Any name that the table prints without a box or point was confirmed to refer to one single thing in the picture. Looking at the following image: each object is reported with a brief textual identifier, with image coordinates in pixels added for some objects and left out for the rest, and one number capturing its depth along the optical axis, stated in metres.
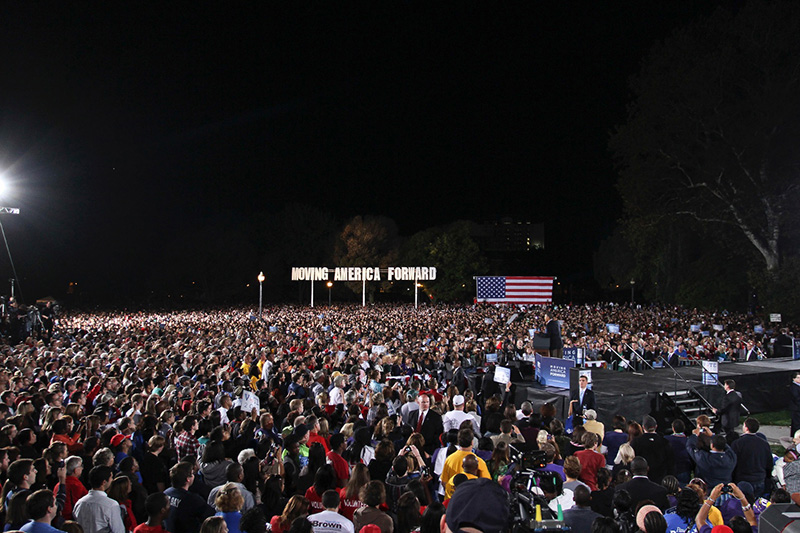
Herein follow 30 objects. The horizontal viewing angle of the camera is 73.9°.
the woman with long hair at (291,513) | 4.12
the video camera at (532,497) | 3.78
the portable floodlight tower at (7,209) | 18.99
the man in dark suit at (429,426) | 7.52
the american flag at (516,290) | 32.16
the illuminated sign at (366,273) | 54.28
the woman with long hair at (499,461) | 5.74
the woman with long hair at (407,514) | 4.23
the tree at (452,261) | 56.12
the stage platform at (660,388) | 11.76
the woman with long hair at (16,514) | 3.88
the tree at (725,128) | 26.23
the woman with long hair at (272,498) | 4.88
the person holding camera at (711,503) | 4.17
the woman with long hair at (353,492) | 4.65
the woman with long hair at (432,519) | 4.08
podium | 14.76
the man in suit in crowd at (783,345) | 19.31
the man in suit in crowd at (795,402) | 10.48
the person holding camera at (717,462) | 6.44
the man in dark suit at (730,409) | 9.55
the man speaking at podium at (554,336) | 14.72
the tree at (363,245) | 59.16
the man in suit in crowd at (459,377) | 13.30
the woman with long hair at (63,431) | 6.12
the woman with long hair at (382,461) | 5.52
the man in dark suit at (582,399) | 10.38
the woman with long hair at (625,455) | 5.91
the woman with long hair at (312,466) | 5.23
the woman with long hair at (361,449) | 5.92
